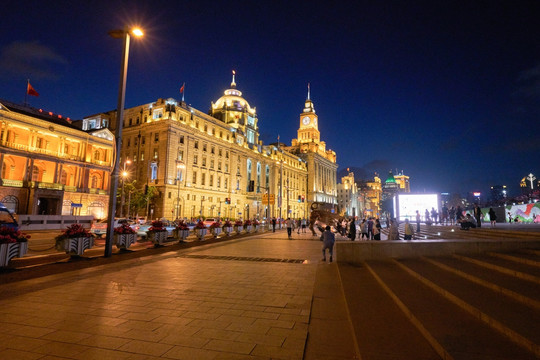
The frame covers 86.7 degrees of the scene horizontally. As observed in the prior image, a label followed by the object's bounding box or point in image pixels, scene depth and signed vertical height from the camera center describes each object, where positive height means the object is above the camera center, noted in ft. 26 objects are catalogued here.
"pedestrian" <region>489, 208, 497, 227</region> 66.13 +0.73
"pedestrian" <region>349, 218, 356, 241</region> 65.41 -3.27
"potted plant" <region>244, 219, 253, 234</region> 106.83 -4.08
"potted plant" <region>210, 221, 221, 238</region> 81.92 -4.03
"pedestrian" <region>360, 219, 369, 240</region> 72.20 -2.86
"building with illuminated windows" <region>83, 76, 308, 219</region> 174.29 +40.74
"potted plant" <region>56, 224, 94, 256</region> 38.78 -3.87
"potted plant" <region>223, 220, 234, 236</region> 91.06 -3.92
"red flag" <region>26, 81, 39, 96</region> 118.05 +49.64
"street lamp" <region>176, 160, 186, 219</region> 169.48 +21.28
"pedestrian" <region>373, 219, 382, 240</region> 60.18 -3.44
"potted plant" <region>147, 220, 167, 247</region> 55.62 -3.79
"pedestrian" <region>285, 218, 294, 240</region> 83.74 -2.80
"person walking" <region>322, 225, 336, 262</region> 39.53 -3.27
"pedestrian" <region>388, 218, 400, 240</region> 46.69 -2.41
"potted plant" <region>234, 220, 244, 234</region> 98.94 -3.90
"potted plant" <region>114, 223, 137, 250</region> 46.73 -3.87
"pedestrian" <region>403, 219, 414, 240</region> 48.08 -2.45
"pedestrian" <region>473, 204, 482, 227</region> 65.62 +0.80
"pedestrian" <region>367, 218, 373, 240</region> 66.60 -1.97
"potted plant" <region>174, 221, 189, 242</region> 65.41 -4.10
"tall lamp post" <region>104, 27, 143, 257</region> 40.96 +14.04
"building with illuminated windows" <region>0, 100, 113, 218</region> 120.98 +22.71
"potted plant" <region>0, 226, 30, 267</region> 30.94 -3.61
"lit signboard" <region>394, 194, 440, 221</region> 102.01 +5.53
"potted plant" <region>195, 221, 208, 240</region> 72.08 -3.96
